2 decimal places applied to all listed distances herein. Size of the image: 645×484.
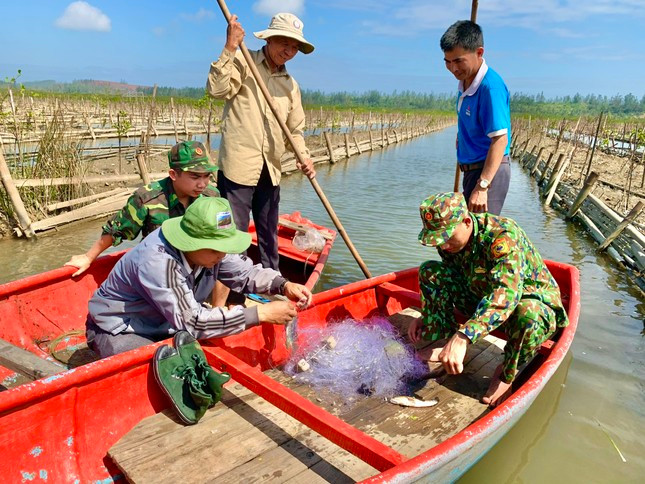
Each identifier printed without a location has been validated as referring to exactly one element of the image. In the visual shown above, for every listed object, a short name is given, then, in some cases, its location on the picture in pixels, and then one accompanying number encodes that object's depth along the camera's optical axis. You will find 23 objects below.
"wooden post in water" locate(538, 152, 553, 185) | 16.88
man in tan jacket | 3.82
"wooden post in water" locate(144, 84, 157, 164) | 9.73
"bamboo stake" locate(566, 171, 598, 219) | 10.14
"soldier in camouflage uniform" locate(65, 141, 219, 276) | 3.33
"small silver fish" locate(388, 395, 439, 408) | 3.05
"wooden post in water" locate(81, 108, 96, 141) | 20.44
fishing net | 3.19
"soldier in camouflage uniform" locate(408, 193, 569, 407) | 2.65
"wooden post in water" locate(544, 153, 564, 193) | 14.07
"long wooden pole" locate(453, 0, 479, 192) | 4.45
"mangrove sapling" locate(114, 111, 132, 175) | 13.36
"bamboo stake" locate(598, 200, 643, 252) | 7.70
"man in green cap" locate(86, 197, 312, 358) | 2.40
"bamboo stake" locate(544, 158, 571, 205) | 13.55
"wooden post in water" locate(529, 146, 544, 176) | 19.74
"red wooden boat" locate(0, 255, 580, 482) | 2.13
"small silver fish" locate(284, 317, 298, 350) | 3.45
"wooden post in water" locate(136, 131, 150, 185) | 8.58
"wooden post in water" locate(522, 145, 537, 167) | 23.83
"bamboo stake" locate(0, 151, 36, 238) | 7.33
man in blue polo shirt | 3.47
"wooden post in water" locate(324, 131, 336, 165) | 20.11
